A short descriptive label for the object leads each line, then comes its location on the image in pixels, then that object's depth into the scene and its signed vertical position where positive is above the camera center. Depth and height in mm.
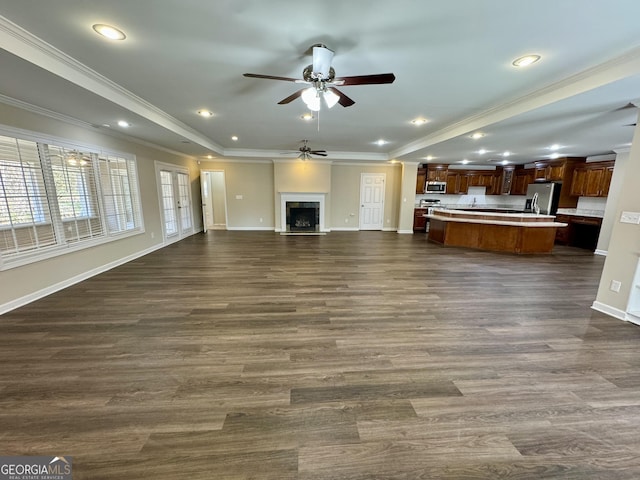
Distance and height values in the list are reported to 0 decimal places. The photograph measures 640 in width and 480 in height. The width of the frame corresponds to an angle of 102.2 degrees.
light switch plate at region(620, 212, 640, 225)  2855 -252
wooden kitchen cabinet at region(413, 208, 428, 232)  9281 -947
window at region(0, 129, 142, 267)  3061 -97
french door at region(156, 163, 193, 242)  6504 -255
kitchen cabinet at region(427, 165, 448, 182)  9180 +724
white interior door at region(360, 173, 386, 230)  9133 -275
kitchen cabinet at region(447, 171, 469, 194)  9266 +415
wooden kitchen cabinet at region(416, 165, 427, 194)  9227 +512
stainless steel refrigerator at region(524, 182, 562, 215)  7398 -76
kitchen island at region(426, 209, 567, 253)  5945 -883
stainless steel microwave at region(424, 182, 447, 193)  9250 +233
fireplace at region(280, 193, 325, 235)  8633 -676
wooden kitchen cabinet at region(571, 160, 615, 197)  6383 +391
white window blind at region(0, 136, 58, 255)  2998 -114
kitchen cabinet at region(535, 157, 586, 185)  7117 +719
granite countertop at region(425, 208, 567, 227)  5906 -624
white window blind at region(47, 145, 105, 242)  3695 -10
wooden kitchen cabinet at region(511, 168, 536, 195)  8281 +481
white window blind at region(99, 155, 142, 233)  4629 -26
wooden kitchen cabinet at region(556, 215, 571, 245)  7054 -1033
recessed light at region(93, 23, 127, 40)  1972 +1242
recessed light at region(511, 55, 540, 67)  2332 +1222
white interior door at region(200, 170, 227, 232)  9594 -327
